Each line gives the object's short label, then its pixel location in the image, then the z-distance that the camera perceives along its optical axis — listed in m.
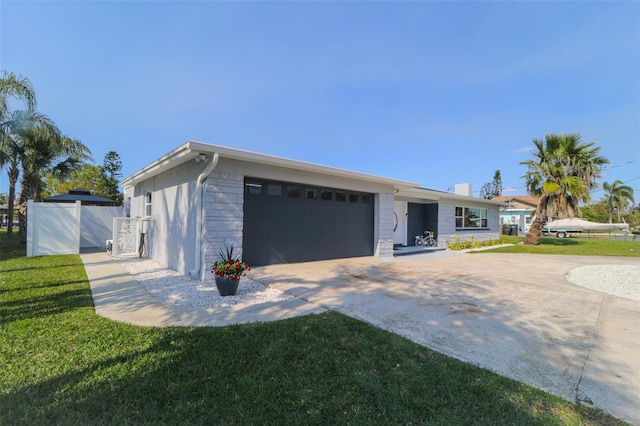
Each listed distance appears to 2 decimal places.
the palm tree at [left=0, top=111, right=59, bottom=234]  10.65
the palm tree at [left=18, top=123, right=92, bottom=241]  11.33
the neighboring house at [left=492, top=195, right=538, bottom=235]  33.38
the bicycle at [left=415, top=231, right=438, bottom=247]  14.62
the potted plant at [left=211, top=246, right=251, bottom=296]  5.11
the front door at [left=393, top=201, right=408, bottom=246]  13.93
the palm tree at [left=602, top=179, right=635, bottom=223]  37.62
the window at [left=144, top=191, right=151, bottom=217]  10.38
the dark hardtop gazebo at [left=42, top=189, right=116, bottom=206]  13.13
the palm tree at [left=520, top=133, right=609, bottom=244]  14.59
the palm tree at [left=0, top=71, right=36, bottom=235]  10.23
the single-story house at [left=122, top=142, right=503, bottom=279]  6.50
